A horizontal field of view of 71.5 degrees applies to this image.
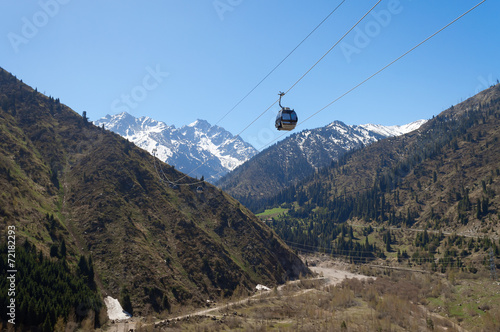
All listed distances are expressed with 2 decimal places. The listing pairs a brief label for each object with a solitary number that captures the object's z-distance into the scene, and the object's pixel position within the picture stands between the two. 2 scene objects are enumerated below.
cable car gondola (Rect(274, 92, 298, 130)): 42.72
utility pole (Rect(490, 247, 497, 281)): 116.91
